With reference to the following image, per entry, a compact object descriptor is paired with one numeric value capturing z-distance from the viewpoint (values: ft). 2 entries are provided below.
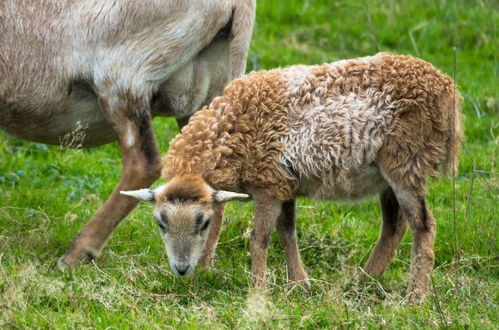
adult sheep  52.39
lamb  47.75
